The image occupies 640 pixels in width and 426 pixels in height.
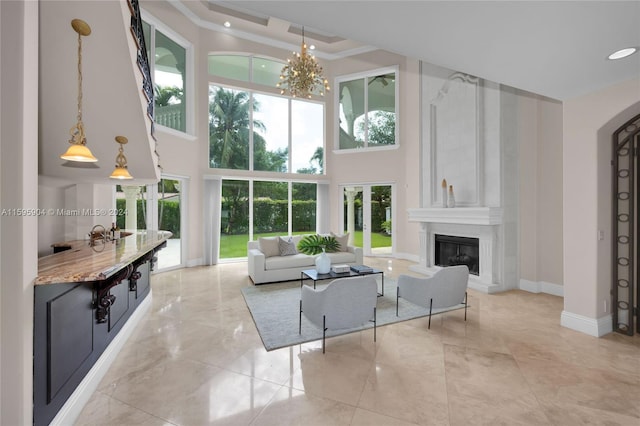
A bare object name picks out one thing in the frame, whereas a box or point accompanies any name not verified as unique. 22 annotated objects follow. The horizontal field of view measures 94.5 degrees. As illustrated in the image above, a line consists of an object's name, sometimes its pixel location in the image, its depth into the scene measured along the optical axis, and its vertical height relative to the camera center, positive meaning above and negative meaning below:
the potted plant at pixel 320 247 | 4.75 -0.61
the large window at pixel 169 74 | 6.53 +3.25
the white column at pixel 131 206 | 6.11 +0.11
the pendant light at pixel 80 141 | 2.02 +0.50
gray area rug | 3.39 -1.41
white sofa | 5.65 -1.05
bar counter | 1.85 -0.85
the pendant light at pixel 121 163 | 3.03 +0.51
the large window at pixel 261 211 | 8.05 +0.02
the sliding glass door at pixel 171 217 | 6.76 -0.13
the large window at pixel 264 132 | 8.01 +2.32
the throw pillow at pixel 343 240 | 6.65 -0.64
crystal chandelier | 6.46 +3.08
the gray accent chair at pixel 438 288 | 3.64 -0.96
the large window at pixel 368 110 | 8.75 +3.11
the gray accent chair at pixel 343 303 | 3.04 -0.97
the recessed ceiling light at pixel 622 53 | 2.42 +1.34
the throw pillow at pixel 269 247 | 6.07 -0.73
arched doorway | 3.43 -0.19
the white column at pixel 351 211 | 9.14 +0.01
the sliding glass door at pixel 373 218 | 8.79 -0.18
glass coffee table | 4.55 -1.00
